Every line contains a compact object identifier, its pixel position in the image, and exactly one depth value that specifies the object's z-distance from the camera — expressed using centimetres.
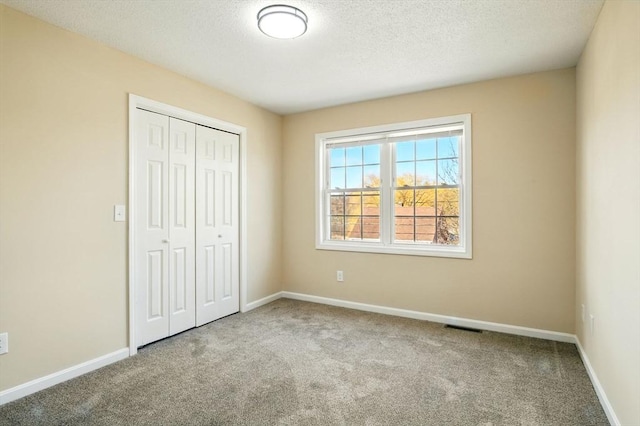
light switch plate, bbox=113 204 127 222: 274
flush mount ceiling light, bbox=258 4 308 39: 216
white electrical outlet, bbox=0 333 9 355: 212
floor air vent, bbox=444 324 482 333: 337
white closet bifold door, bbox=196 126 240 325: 355
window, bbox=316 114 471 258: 366
